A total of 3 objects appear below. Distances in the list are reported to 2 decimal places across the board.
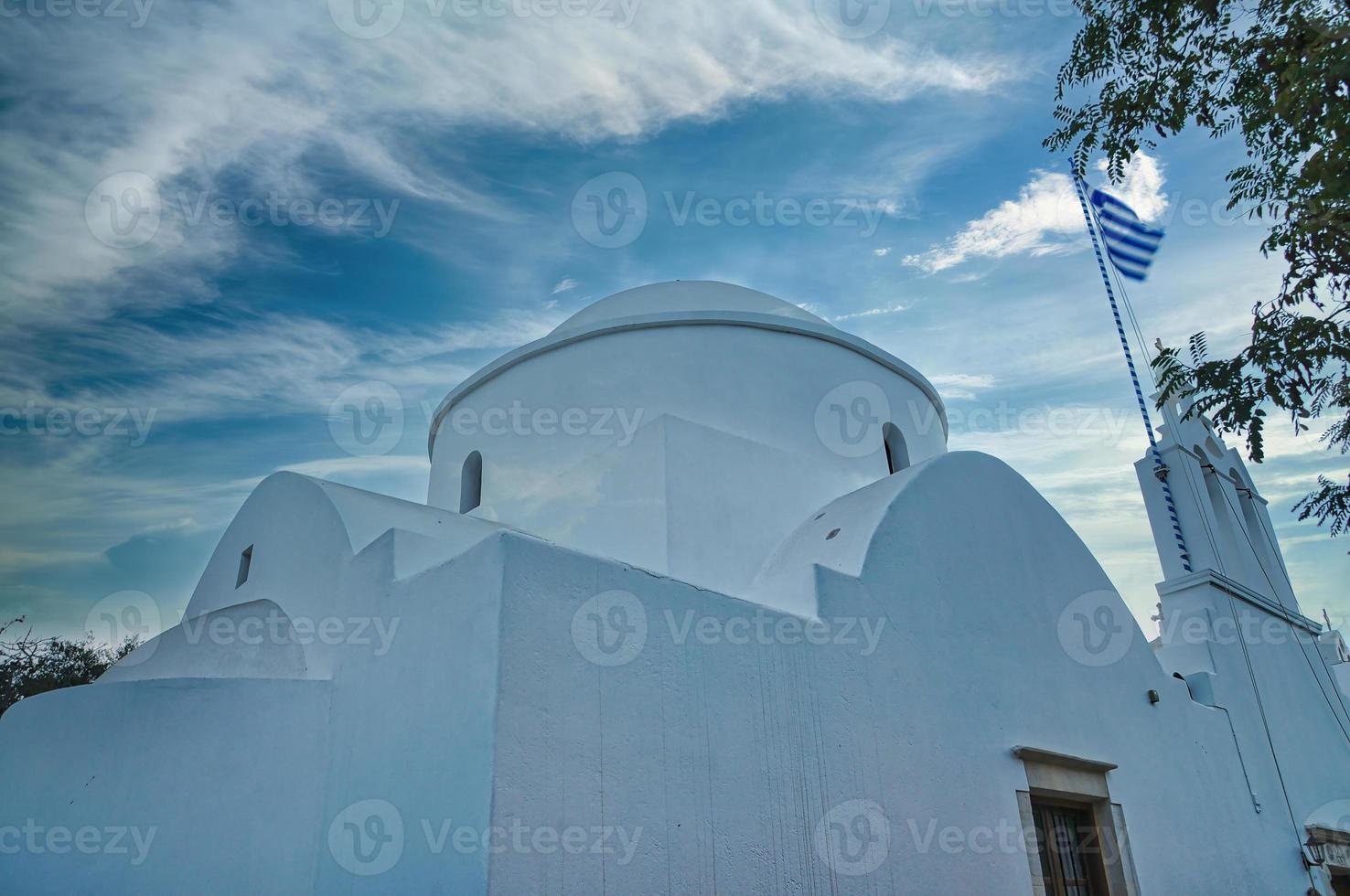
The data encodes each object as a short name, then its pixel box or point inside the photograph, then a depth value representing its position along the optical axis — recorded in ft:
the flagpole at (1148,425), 32.19
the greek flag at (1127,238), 33.27
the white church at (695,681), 14.87
